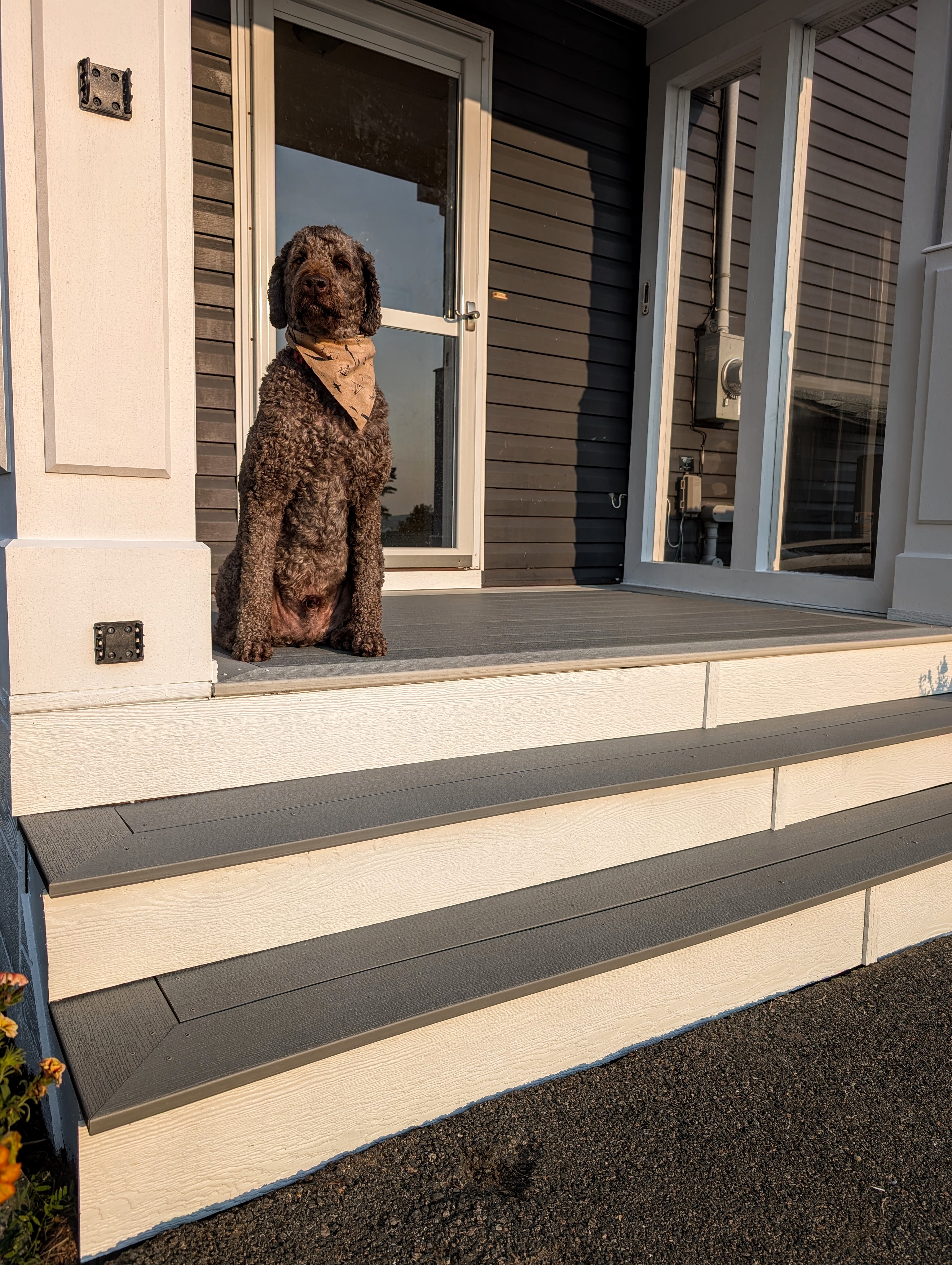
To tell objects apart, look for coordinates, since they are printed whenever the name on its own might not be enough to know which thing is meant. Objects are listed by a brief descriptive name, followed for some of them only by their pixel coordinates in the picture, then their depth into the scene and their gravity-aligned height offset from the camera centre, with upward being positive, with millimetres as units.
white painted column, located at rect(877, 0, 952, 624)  3035 +672
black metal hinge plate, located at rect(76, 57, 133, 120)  1358 +659
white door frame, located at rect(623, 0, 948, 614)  3293 +1096
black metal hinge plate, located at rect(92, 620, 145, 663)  1465 -242
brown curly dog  1840 +103
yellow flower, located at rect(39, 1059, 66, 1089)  1109 -736
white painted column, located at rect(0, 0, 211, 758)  1354 +252
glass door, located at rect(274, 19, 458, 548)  3406 +1319
